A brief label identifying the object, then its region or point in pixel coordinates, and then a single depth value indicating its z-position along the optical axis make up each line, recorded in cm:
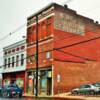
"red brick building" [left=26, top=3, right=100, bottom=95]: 2102
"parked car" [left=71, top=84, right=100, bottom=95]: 1866
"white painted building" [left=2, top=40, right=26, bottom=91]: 2522
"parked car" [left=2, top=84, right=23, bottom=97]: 1905
